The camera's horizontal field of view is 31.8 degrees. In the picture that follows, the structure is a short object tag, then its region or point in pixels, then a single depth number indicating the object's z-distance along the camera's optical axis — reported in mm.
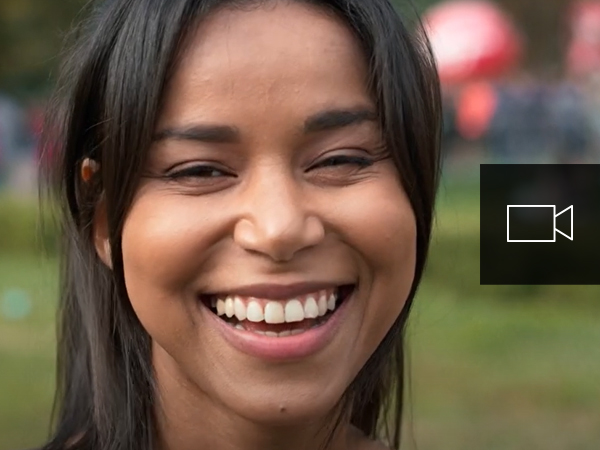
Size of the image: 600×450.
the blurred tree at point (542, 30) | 14633
